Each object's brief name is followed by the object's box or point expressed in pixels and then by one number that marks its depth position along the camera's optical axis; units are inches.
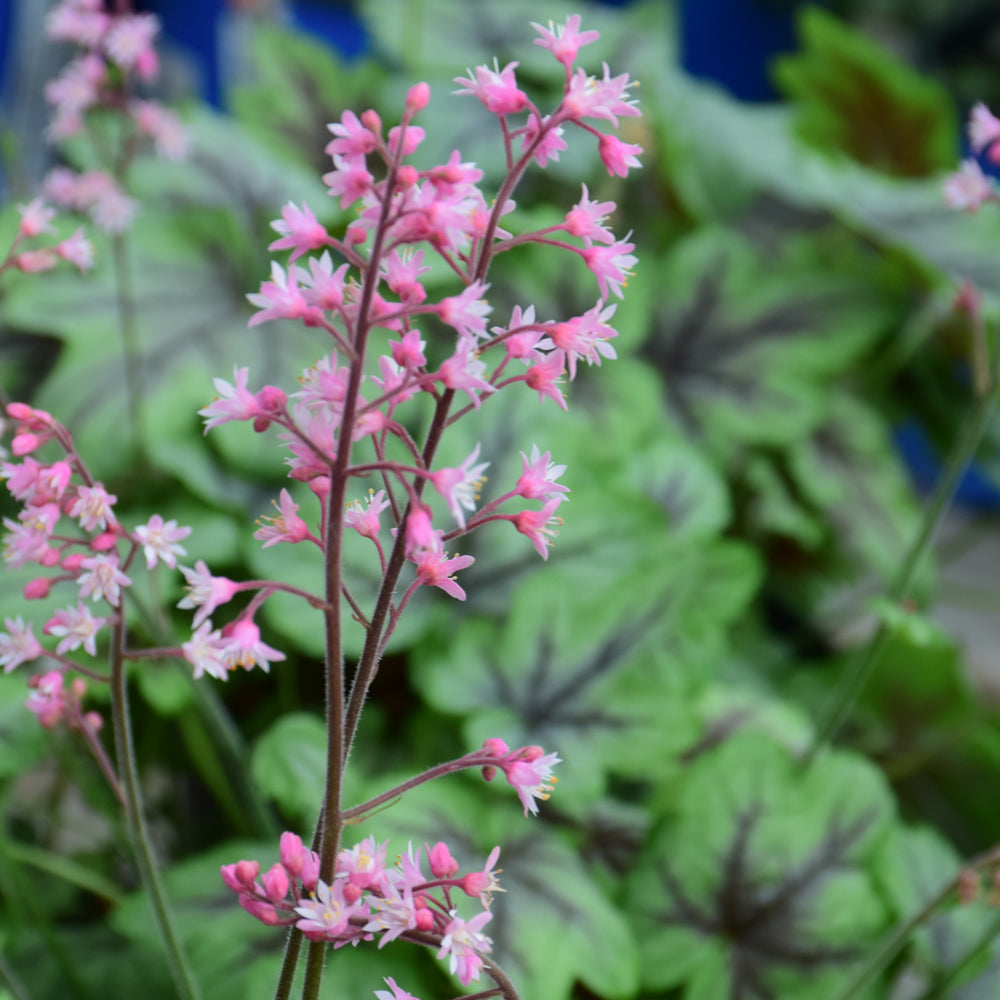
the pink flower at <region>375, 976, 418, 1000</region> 25.6
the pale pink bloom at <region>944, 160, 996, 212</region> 33.0
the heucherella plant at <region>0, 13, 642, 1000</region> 22.7
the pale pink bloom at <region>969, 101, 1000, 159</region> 32.0
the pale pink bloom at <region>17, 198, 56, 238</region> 30.9
